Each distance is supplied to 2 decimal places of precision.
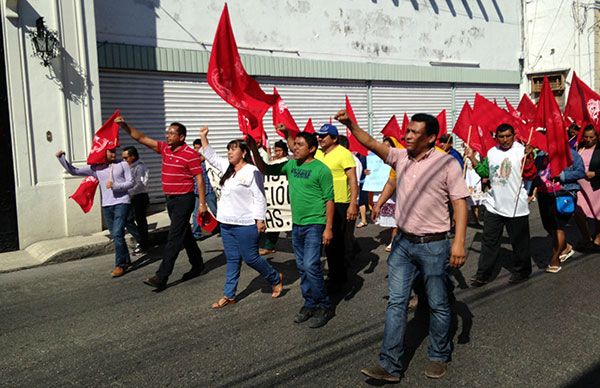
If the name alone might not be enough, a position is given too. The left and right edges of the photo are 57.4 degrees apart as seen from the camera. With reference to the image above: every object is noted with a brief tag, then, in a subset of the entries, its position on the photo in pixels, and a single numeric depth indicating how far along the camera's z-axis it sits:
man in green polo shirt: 4.96
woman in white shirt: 5.43
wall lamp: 8.44
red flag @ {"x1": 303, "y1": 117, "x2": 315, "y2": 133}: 10.57
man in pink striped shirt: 3.77
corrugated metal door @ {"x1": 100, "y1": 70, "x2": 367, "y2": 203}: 10.91
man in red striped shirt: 6.13
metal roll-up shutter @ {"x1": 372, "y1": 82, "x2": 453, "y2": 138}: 15.86
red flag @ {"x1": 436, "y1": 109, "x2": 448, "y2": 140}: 10.67
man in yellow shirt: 5.84
